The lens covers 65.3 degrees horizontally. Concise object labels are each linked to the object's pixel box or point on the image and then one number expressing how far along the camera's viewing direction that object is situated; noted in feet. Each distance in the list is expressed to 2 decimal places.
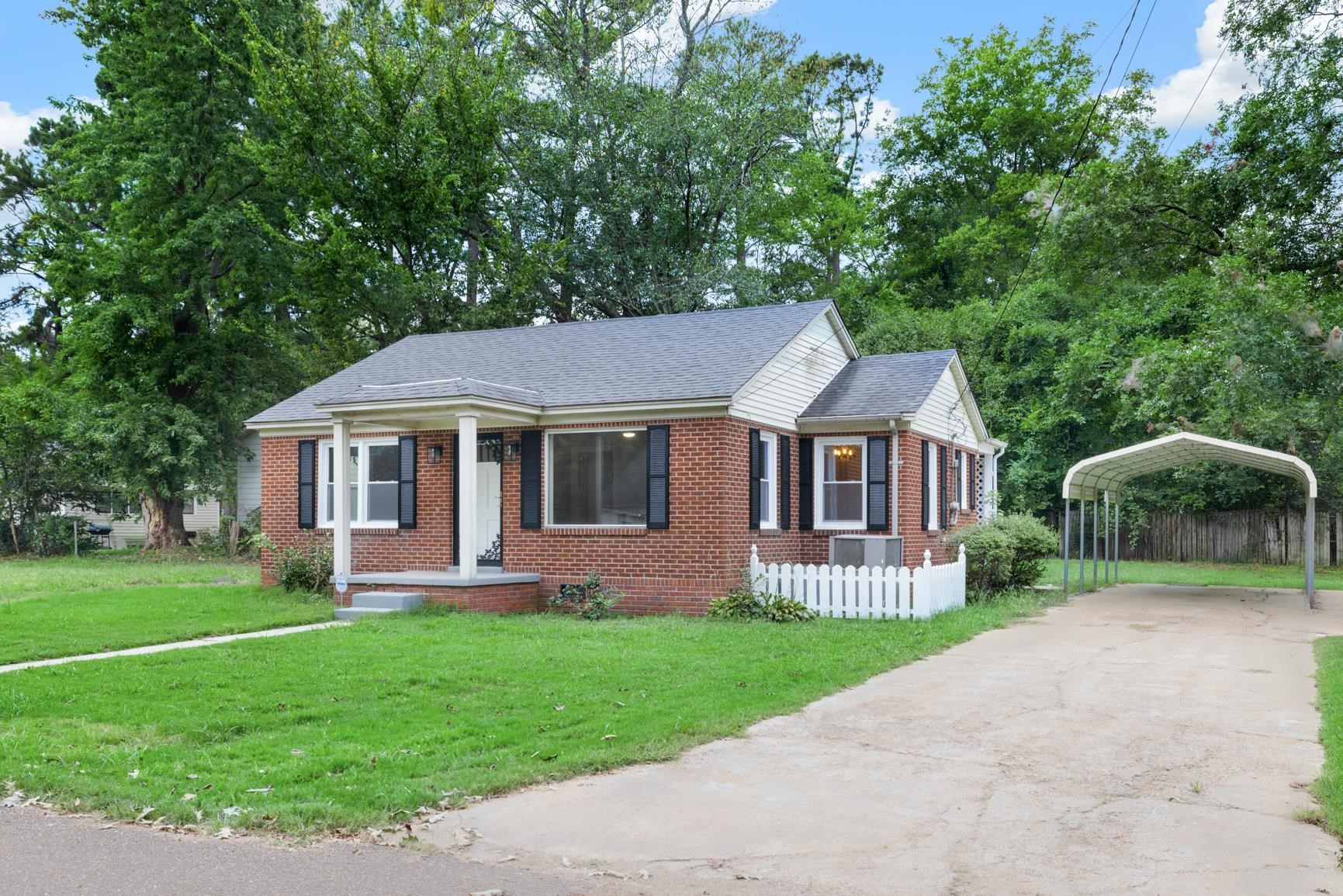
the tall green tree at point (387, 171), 91.20
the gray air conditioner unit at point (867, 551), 50.93
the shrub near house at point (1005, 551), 57.06
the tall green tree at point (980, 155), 120.47
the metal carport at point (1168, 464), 54.29
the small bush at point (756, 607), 46.37
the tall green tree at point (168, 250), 89.56
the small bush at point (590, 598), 48.85
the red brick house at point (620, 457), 49.01
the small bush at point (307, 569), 56.34
